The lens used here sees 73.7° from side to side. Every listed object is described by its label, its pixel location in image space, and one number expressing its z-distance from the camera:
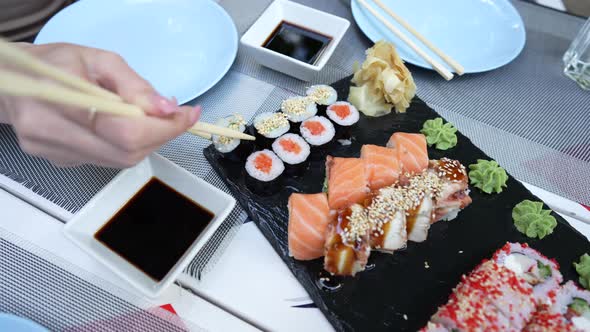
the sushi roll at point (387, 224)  0.26
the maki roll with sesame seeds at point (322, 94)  0.34
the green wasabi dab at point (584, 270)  0.26
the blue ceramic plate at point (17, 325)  0.21
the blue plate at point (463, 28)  0.38
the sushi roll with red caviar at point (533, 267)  0.25
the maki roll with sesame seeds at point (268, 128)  0.32
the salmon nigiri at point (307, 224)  0.26
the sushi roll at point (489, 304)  0.22
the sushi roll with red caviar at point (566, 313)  0.23
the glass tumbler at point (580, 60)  0.37
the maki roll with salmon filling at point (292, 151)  0.31
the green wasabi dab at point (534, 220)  0.28
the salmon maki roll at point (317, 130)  0.32
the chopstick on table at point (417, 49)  0.36
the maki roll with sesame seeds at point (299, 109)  0.33
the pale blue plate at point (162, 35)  0.34
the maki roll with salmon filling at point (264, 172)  0.30
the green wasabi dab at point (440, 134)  0.33
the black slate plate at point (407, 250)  0.25
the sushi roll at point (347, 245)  0.25
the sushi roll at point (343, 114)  0.33
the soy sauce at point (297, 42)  0.37
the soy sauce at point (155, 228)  0.24
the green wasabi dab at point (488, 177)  0.30
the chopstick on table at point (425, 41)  0.36
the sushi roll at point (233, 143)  0.30
